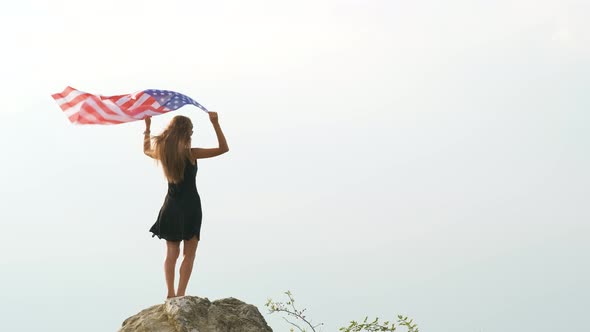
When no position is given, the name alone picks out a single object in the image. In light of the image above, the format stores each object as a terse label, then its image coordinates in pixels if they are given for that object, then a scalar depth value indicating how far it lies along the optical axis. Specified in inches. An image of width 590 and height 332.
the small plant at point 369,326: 554.6
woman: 414.3
